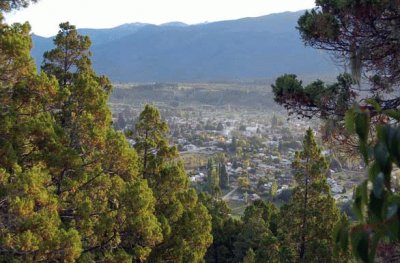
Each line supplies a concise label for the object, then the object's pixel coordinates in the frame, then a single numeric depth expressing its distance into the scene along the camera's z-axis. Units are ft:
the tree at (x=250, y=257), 53.45
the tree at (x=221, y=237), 71.46
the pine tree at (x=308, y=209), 39.22
